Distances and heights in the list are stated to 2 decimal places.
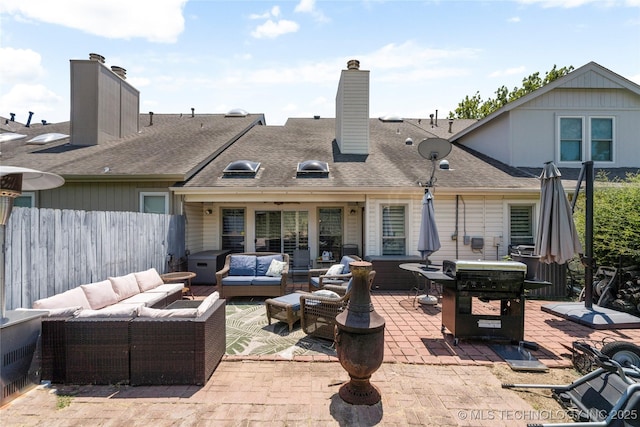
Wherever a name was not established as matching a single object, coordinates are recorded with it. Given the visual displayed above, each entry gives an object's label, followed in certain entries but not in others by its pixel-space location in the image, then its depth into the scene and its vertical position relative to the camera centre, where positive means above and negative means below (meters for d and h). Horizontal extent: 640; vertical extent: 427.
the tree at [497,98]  21.83 +9.22
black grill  4.37 -1.26
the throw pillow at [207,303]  3.62 -1.23
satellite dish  7.05 +1.50
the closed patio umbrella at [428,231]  6.53 -0.47
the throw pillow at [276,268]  6.98 -1.40
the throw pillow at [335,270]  6.64 -1.38
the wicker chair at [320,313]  4.49 -1.63
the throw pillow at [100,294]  4.55 -1.37
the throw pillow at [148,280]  5.83 -1.46
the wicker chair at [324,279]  6.32 -1.52
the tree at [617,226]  5.76 -0.29
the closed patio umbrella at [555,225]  5.29 -0.25
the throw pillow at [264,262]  7.27 -1.32
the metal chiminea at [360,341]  2.94 -1.32
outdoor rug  4.25 -2.06
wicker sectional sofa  3.38 -1.63
